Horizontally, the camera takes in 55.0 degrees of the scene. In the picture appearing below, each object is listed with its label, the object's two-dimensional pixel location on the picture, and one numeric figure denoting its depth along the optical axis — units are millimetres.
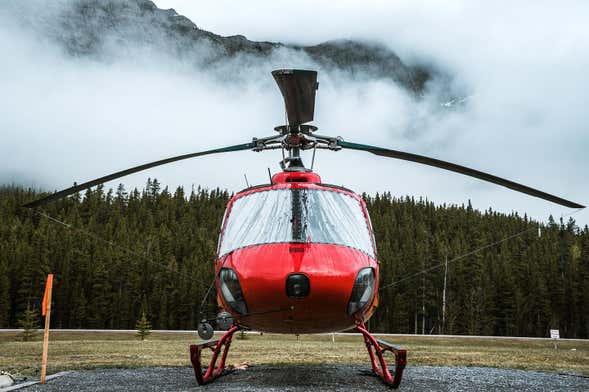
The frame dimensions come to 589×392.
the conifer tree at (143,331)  37238
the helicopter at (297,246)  7047
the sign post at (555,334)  31828
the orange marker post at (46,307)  9156
